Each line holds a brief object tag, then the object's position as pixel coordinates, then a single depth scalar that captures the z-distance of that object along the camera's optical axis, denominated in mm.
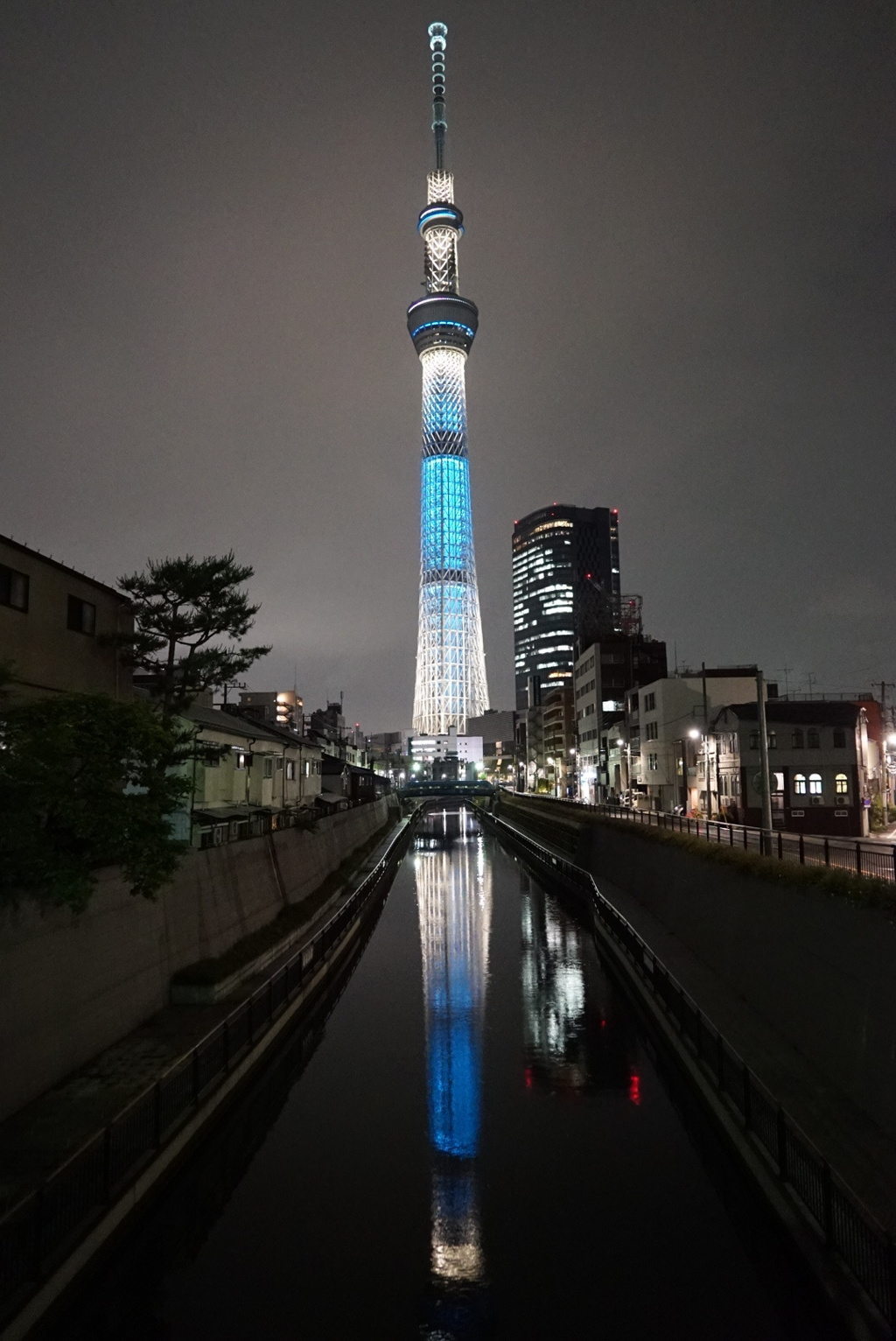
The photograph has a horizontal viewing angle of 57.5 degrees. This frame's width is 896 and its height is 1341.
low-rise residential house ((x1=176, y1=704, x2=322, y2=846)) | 29297
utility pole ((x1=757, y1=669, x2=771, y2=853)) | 26047
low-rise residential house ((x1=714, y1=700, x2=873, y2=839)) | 45188
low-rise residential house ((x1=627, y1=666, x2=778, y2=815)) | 50594
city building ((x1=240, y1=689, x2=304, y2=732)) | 98150
